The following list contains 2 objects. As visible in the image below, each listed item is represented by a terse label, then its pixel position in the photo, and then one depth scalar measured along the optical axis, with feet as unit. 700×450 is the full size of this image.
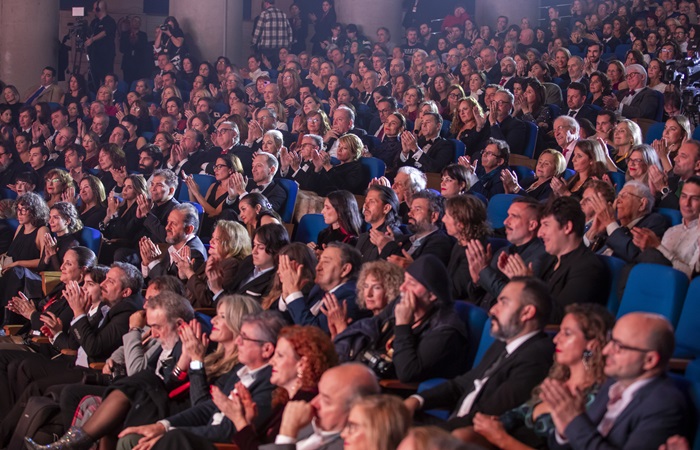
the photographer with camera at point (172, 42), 39.42
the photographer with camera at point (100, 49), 41.55
